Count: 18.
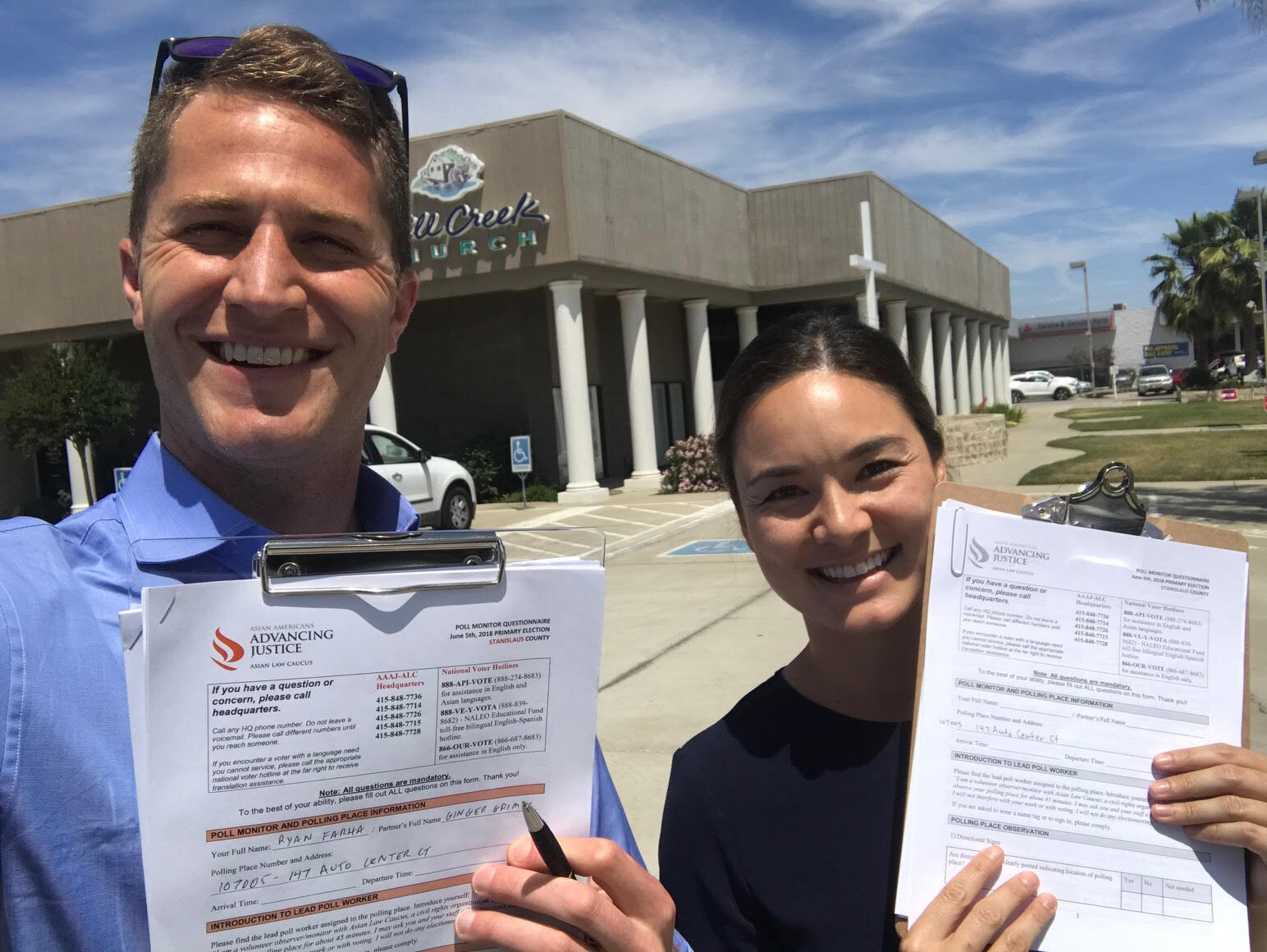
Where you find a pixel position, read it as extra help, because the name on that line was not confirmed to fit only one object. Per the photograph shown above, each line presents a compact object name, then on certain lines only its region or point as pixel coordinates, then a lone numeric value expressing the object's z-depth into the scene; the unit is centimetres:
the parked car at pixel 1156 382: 5225
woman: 165
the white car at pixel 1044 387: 5406
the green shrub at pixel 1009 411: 3384
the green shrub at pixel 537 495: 1859
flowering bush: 1789
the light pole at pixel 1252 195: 2708
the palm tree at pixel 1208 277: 4888
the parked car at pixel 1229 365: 5038
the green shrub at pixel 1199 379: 4491
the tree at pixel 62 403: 1827
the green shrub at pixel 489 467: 1897
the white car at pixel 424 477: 1294
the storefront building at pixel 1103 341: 7550
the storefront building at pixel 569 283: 1664
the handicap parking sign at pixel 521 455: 1652
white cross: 1711
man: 102
